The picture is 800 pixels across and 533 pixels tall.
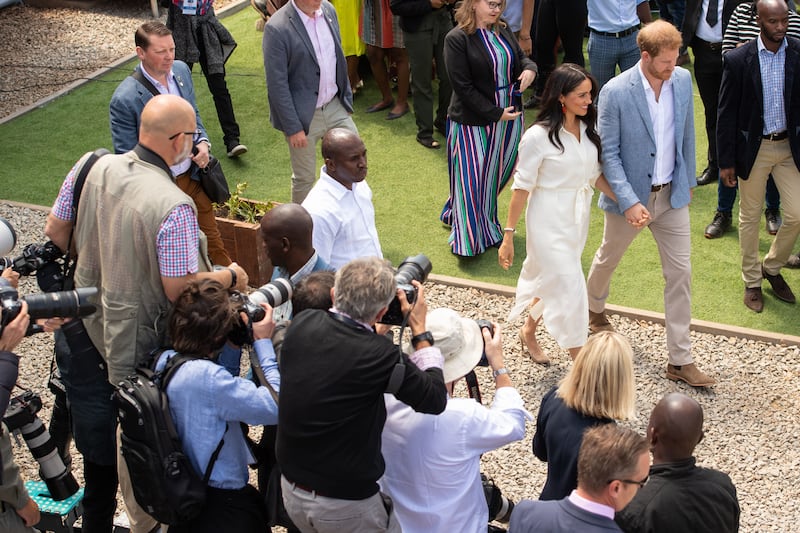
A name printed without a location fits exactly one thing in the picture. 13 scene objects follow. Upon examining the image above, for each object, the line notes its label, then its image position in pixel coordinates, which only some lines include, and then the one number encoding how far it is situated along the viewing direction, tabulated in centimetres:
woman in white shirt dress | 564
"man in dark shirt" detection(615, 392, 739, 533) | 345
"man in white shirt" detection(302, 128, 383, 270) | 507
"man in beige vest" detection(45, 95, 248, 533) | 406
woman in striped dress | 710
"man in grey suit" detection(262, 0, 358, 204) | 709
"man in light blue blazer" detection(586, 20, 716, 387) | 574
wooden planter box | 695
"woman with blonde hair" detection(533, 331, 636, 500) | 371
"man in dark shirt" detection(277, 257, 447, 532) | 336
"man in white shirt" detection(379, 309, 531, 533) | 363
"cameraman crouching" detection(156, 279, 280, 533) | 374
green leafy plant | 715
